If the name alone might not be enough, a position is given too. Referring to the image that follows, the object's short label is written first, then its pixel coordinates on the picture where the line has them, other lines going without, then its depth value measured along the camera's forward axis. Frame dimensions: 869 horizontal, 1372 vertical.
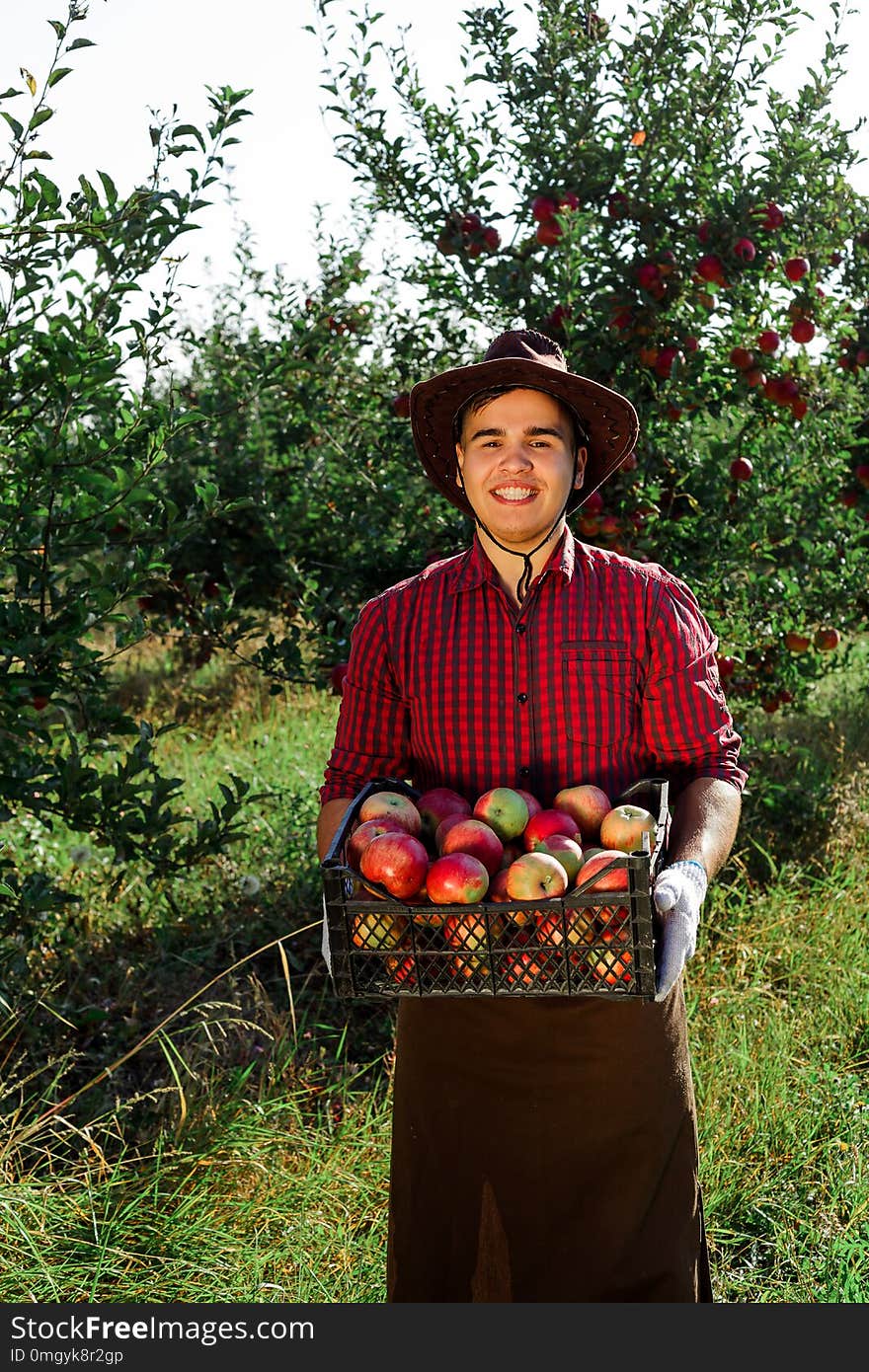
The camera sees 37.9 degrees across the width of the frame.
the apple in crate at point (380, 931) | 1.68
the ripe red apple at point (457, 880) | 1.72
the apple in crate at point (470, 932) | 1.65
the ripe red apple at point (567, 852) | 1.78
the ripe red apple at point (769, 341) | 3.87
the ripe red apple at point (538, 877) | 1.75
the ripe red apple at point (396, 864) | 1.76
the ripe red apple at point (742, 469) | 3.83
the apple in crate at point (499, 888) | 1.81
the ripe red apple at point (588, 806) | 1.93
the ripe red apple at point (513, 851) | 1.83
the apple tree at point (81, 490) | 2.68
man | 1.96
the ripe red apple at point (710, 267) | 3.71
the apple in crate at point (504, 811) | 1.87
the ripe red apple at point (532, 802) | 1.93
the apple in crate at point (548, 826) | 1.86
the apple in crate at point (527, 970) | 1.66
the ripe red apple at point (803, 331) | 3.96
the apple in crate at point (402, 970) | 1.70
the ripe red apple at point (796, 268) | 3.81
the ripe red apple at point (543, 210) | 3.71
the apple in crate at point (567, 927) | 1.64
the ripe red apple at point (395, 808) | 1.90
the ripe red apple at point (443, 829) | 1.88
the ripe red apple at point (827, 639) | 4.50
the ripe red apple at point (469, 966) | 1.67
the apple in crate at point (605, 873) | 1.63
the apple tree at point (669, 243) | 3.81
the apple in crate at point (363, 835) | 1.83
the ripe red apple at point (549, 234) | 3.67
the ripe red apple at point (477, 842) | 1.80
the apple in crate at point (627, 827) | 1.81
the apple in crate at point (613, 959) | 1.63
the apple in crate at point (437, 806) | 1.97
